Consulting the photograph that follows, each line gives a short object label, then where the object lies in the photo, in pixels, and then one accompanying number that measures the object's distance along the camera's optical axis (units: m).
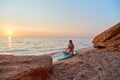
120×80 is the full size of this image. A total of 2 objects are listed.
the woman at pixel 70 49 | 5.69
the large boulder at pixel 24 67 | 2.33
